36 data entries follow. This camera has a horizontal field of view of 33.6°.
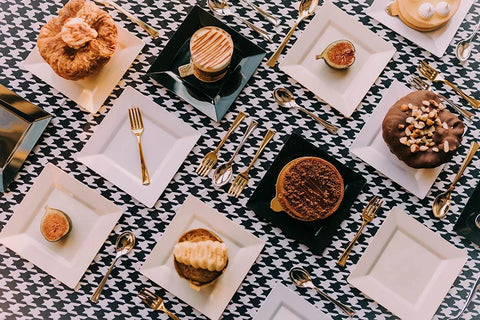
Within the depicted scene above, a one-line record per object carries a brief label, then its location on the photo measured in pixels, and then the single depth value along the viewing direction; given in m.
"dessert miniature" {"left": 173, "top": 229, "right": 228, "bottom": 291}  1.00
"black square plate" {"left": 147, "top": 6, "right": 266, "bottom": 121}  1.05
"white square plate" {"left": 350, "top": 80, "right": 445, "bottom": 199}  1.05
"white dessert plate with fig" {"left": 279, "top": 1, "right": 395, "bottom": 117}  1.06
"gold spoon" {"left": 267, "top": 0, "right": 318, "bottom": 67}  1.07
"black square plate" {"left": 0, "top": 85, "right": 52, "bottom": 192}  1.04
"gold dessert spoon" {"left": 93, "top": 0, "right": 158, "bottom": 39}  1.06
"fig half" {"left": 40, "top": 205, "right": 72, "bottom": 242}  1.04
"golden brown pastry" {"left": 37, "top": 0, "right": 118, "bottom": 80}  1.00
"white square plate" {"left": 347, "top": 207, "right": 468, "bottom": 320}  1.05
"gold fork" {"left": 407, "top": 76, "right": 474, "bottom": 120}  1.07
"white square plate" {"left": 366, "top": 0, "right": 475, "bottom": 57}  1.06
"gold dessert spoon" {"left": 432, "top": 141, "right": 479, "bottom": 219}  1.06
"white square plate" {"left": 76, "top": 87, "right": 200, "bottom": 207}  1.05
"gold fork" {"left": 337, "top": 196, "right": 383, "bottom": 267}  1.05
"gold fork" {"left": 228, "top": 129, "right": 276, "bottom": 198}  1.05
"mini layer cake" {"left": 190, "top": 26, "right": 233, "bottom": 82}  1.03
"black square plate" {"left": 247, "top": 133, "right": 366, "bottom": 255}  1.04
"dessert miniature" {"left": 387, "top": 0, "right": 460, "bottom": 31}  1.04
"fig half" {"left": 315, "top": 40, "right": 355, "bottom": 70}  1.05
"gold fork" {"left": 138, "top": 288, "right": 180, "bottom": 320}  1.04
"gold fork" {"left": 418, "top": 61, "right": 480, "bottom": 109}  1.07
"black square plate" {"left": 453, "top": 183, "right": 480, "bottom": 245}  1.05
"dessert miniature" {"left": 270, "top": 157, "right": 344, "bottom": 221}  1.03
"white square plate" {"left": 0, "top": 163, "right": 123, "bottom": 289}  1.04
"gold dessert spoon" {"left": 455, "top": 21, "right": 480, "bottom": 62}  1.07
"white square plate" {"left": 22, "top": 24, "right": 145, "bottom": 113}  1.05
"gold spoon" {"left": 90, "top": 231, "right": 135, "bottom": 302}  1.04
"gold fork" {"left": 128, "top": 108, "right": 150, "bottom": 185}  1.05
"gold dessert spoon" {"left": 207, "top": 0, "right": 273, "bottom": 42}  1.07
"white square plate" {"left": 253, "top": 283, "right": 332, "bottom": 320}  1.03
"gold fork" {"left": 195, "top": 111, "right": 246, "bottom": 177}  1.06
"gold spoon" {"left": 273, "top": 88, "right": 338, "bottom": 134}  1.06
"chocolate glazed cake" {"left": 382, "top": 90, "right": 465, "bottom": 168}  1.02
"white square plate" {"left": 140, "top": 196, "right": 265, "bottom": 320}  1.04
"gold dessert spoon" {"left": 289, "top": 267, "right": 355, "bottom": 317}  1.05
